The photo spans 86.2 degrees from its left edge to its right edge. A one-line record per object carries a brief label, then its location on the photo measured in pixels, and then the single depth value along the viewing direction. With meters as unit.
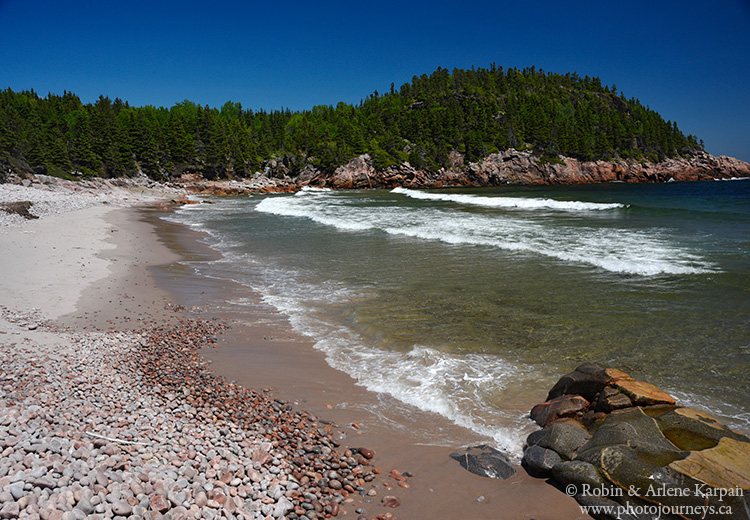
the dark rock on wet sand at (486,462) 3.95
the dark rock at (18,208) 20.14
